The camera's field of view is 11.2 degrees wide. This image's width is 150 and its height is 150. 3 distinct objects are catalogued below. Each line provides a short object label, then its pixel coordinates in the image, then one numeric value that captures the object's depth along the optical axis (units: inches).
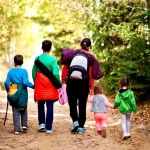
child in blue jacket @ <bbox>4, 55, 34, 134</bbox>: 636.4
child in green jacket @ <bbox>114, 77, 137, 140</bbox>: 676.2
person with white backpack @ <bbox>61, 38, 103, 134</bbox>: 616.0
